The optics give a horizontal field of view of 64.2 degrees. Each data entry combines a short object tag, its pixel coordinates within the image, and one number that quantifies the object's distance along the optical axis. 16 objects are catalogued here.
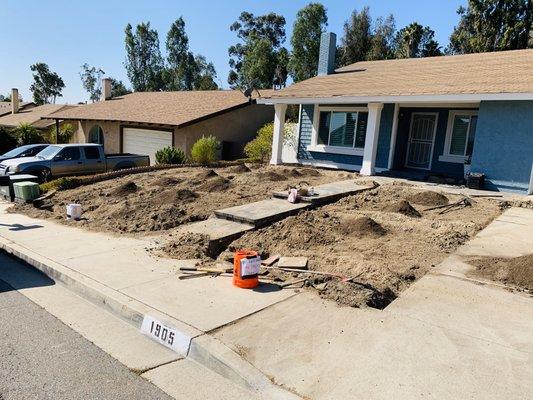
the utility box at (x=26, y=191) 12.42
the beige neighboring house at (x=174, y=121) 23.02
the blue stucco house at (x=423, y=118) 12.25
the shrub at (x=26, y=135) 31.26
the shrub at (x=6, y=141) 30.06
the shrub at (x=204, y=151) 19.66
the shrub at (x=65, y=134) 31.05
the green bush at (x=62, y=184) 13.69
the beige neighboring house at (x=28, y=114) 36.47
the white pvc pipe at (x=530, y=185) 11.85
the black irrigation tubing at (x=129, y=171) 14.48
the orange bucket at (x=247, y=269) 5.69
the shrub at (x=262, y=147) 20.44
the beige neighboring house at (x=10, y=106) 47.08
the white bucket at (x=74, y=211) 10.40
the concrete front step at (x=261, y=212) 8.66
